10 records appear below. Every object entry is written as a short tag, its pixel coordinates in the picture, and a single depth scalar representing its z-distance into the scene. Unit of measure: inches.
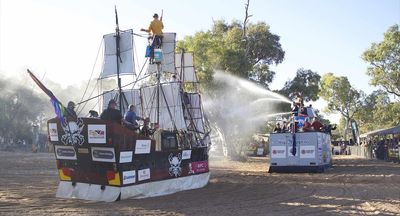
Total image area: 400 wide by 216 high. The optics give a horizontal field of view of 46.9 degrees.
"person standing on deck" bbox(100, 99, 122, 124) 452.8
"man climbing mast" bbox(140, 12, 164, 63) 658.2
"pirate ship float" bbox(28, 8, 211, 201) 449.1
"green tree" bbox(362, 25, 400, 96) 1838.1
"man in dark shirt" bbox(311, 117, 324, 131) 827.6
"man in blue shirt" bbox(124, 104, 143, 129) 515.5
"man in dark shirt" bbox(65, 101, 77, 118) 464.1
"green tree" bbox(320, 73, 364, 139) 2731.3
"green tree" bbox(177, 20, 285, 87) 1322.6
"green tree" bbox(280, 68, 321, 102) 1535.4
